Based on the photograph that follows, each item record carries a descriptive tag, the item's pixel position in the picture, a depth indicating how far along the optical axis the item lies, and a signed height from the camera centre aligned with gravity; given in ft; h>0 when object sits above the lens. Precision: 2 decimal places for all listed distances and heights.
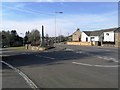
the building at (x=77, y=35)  163.24 +10.57
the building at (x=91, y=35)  128.14 +8.40
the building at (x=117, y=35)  99.08 +6.35
